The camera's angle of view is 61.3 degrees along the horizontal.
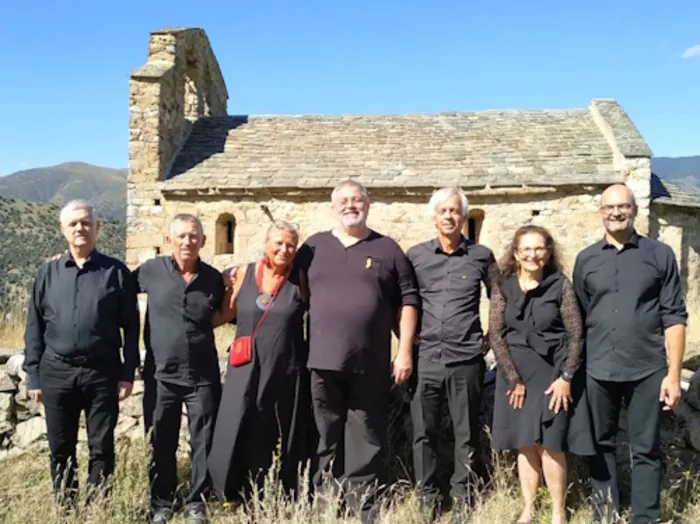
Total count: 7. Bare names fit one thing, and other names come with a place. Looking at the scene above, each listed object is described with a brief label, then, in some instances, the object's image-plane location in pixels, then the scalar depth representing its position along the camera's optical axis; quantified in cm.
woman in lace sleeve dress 364
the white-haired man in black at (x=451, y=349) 384
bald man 356
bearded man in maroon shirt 379
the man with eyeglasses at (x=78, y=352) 374
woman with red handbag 393
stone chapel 1130
